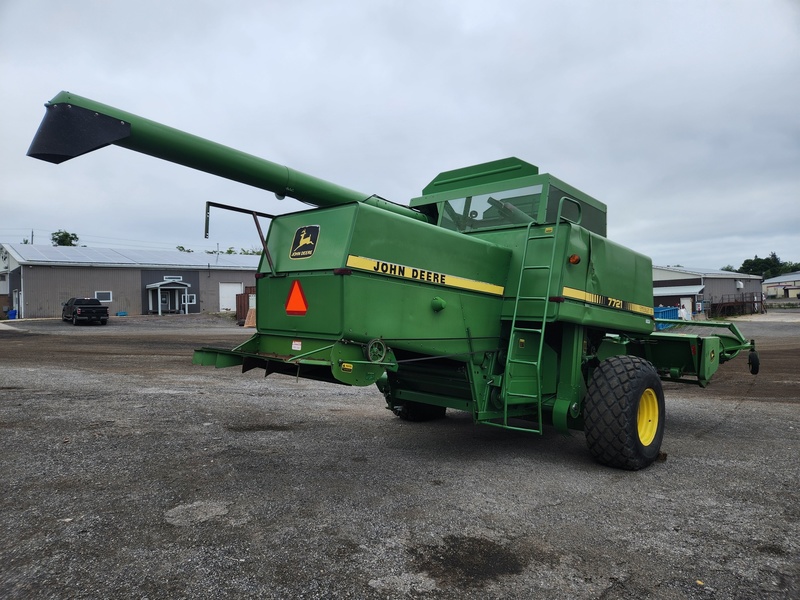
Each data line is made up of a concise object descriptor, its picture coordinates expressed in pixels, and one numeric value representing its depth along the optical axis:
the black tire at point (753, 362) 8.23
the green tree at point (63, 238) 64.32
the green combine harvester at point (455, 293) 4.42
